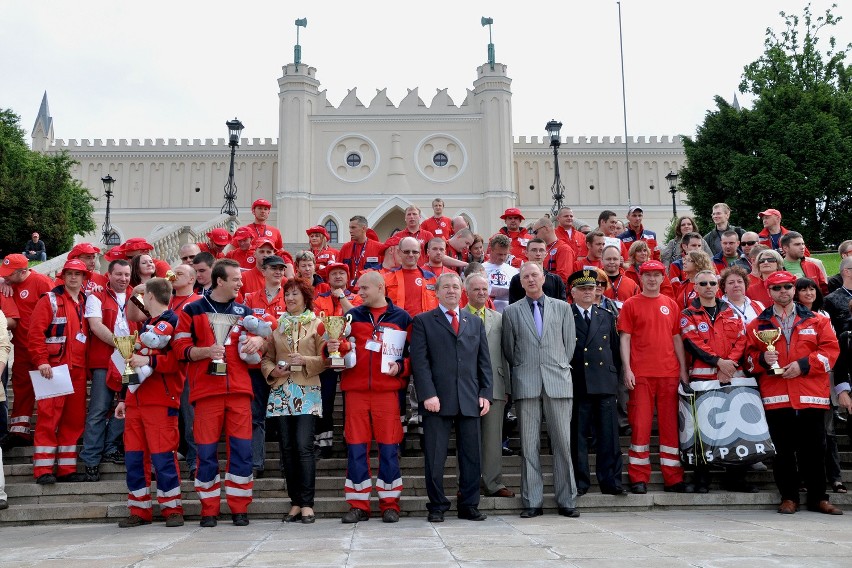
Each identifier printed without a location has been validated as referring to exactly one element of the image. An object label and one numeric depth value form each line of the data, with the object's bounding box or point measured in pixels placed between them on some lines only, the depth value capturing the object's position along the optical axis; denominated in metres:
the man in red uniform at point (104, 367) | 7.13
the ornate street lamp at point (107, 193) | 29.27
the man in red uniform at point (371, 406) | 6.07
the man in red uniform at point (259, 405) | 6.98
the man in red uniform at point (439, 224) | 11.98
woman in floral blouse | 6.13
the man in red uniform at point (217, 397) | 5.99
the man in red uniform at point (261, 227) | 10.64
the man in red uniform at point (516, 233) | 10.55
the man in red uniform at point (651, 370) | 6.90
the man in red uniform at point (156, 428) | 6.09
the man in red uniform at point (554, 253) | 9.56
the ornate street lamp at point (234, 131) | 23.22
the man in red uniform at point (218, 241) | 10.21
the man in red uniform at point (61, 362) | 7.03
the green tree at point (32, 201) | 29.98
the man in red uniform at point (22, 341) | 7.71
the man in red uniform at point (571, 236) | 10.79
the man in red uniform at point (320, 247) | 10.44
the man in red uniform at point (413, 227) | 9.94
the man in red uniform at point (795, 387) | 6.47
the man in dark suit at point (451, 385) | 6.14
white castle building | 46.62
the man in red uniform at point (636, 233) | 10.69
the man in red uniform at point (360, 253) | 10.44
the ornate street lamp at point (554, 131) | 23.70
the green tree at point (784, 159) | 30.39
